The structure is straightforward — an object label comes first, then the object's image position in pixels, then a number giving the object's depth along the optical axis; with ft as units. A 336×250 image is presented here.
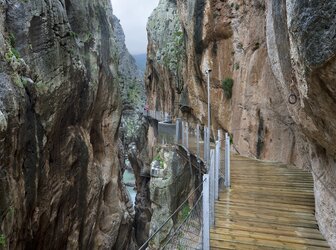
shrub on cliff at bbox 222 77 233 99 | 56.18
